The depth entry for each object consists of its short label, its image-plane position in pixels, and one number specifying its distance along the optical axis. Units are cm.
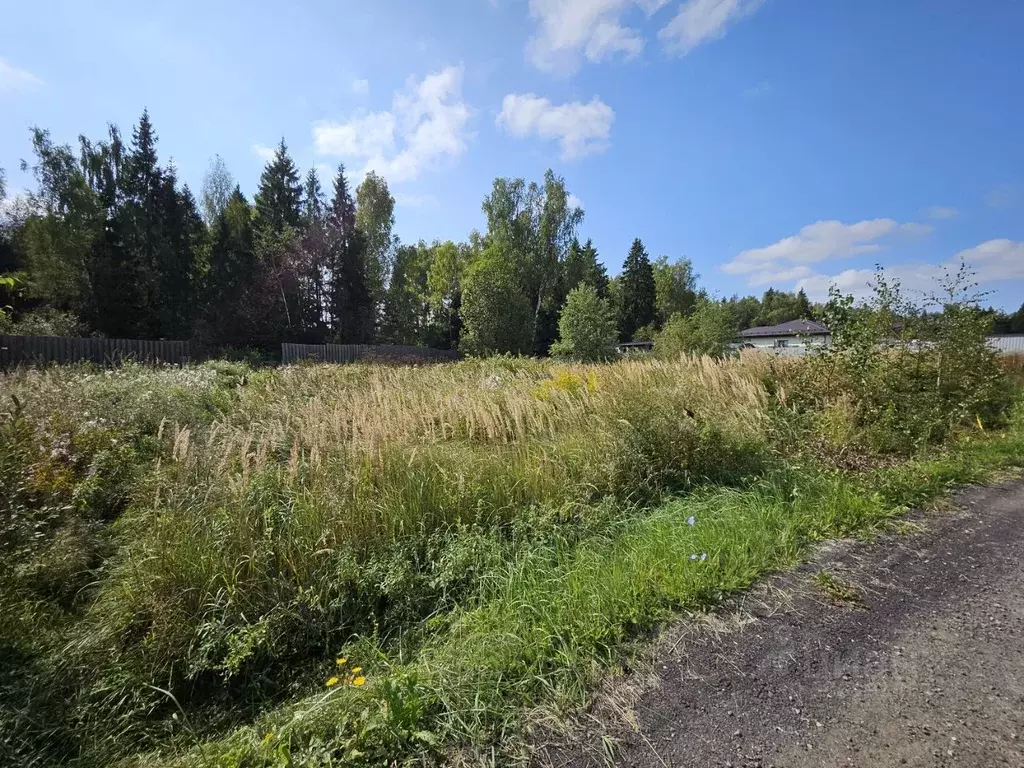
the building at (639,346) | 3571
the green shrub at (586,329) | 2439
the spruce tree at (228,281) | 2575
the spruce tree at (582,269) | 4203
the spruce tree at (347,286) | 3195
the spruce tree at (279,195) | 3378
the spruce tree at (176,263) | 2556
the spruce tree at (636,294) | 5100
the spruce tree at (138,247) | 2328
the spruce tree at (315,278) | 3069
